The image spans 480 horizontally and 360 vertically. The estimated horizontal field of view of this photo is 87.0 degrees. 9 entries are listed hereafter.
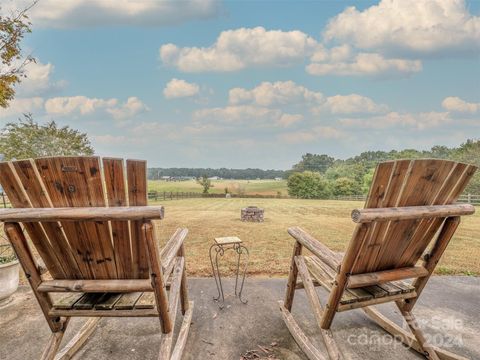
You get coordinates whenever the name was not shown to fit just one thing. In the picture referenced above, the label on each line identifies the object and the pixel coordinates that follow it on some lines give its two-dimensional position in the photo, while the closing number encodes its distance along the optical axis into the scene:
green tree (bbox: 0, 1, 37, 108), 5.30
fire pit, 10.34
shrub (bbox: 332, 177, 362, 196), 41.59
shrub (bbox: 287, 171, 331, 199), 42.09
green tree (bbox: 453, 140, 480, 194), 27.30
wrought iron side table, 2.85
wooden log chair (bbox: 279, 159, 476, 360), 1.42
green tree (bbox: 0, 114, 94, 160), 19.80
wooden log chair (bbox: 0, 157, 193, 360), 1.34
